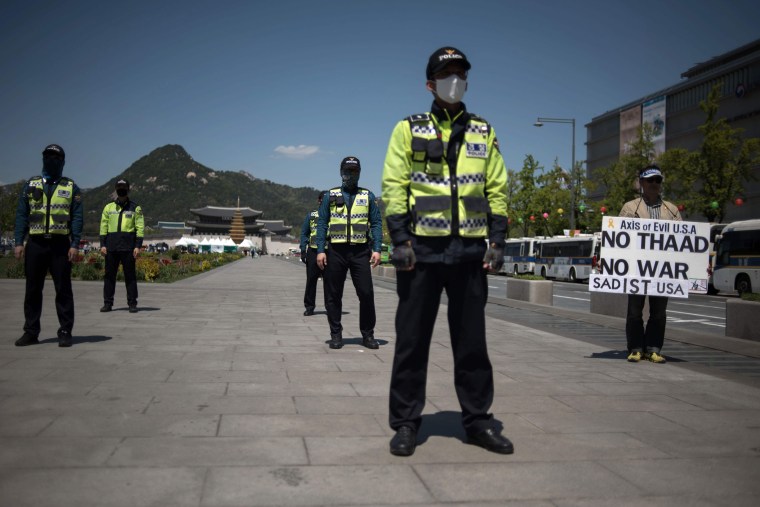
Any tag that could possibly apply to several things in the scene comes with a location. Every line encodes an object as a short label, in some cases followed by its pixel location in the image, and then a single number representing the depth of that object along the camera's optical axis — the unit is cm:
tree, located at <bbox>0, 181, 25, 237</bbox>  7206
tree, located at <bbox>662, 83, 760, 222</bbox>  3362
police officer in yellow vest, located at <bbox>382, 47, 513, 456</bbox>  367
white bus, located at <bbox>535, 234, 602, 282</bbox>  3519
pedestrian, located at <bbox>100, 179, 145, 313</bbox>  1097
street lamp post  3631
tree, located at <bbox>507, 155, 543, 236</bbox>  5572
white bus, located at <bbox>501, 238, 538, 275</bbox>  4322
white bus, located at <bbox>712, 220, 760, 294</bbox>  2333
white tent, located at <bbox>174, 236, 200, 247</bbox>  9462
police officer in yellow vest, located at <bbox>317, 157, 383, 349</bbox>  747
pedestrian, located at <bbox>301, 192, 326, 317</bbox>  1123
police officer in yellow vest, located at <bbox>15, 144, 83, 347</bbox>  700
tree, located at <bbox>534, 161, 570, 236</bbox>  5369
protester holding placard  690
